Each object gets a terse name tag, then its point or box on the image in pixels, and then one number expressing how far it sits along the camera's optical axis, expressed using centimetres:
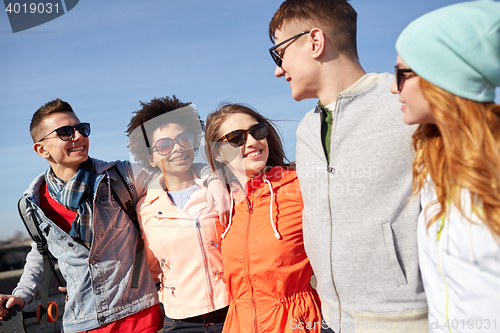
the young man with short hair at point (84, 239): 302
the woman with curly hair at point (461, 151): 149
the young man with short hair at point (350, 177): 204
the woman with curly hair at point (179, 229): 297
